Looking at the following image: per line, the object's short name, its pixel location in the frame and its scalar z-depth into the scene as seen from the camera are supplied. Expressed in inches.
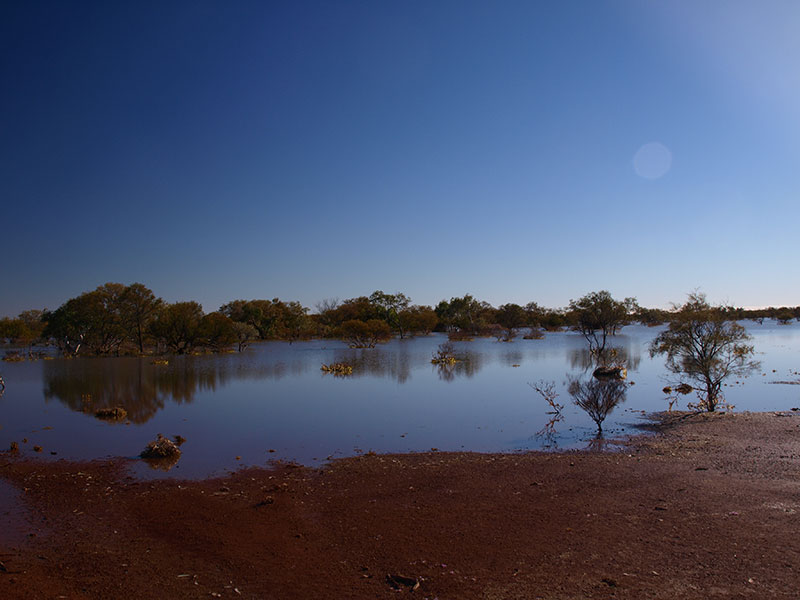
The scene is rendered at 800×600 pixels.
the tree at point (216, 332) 2066.9
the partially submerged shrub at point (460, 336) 2957.7
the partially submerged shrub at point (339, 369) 1170.6
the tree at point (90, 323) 1852.9
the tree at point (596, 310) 1704.0
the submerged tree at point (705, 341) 636.1
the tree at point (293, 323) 3075.8
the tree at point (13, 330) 2610.7
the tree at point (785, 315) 5100.9
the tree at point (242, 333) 2132.1
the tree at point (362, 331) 2204.7
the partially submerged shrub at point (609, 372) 973.8
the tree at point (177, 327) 1988.2
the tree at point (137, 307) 1929.1
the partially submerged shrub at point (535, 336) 2821.4
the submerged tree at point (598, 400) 542.9
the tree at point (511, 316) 3709.2
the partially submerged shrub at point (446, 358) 1372.2
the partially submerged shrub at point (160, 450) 451.8
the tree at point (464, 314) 3503.9
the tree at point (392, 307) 3488.9
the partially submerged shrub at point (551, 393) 642.8
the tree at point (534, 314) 4441.4
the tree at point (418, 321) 3570.9
